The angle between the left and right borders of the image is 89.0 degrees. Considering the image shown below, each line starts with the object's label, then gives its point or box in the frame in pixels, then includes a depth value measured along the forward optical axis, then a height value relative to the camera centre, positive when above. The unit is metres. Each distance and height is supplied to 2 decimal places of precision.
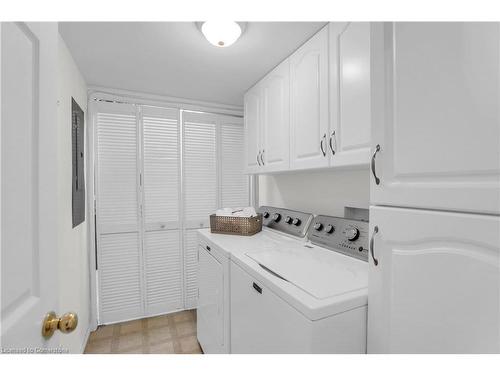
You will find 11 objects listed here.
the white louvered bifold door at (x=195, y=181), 2.80 +0.04
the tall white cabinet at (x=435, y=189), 0.61 -0.01
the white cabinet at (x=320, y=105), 1.26 +0.49
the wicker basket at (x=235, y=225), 2.03 -0.33
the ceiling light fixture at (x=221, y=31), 1.40 +0.87
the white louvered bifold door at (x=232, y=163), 2.96 +0.26
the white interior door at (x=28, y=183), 0.54 +0.01
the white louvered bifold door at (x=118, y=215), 2.46 -0.29
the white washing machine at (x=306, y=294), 0.91 -0.44
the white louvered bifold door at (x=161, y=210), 2.64 -0.27
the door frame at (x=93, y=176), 2.39 +0.09
